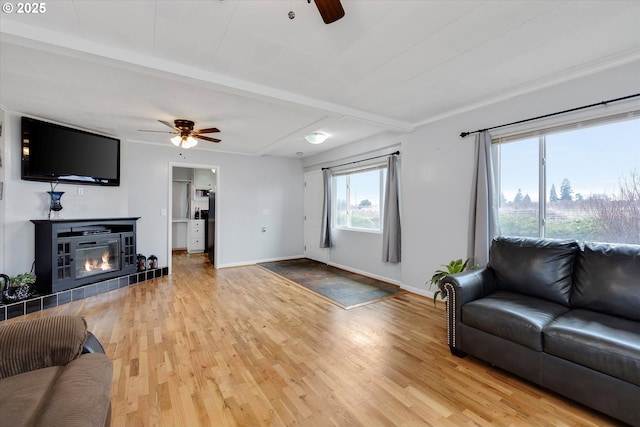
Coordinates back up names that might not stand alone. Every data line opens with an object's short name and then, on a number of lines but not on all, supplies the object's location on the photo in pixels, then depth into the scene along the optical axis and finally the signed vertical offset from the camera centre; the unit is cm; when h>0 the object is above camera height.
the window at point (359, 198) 499 +27
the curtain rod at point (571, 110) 229 +94
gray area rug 388 -117
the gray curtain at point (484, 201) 310 +13
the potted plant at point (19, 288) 321 -93
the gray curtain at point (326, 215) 595 -7
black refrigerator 665 -42
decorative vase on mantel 383 +11
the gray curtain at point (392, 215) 440 -5
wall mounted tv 362 +79
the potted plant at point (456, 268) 315 -63
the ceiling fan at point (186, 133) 375 +107
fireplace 361 -59
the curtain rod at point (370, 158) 444 +95
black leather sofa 165 -75
